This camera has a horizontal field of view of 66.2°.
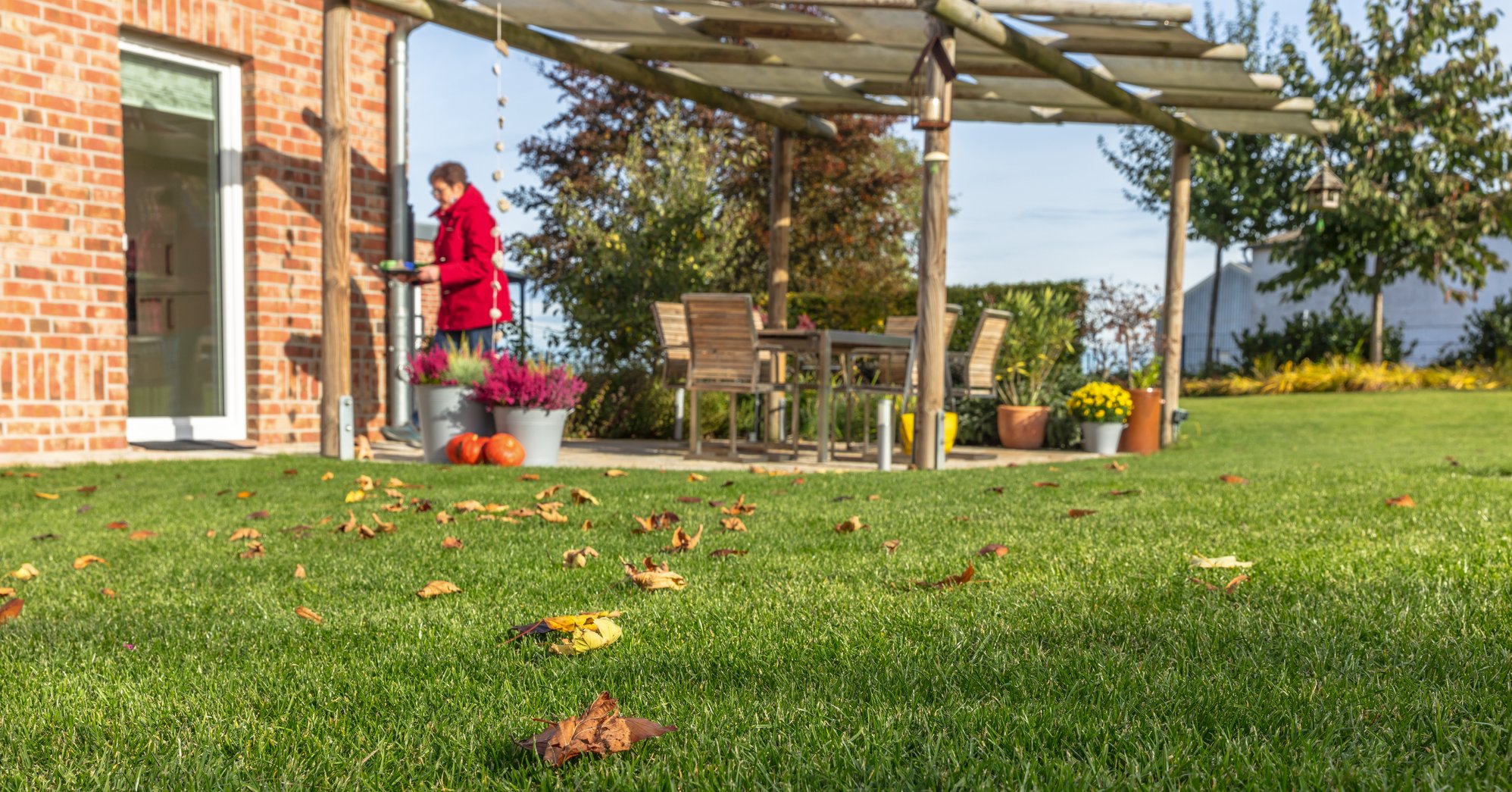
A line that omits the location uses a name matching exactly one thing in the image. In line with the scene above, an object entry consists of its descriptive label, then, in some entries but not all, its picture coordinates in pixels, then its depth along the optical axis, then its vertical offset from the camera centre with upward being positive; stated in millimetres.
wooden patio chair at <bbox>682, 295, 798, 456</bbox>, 7828 -52
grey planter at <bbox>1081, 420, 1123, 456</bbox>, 9812 -758
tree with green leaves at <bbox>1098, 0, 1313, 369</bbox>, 21359 +3346
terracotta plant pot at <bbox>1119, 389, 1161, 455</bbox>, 10031 -684
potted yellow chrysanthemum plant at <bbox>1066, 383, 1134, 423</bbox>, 9812 -480
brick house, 7328 +774
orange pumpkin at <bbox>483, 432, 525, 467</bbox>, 6965 -694
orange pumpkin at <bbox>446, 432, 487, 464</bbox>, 6997 -686
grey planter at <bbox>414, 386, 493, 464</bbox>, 7336 -505
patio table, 7781 +0
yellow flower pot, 8391 -633
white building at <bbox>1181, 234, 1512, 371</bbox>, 30328 +1296
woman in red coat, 7727 +489
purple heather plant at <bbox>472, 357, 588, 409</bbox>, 7262 -319
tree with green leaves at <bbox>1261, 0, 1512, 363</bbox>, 18469 +3251
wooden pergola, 7258 +2106
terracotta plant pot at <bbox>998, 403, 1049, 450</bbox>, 10492 -712
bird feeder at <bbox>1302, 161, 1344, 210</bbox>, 11805 +1664
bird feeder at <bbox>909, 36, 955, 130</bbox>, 7109 +1601
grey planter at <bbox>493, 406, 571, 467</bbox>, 7281 -578
